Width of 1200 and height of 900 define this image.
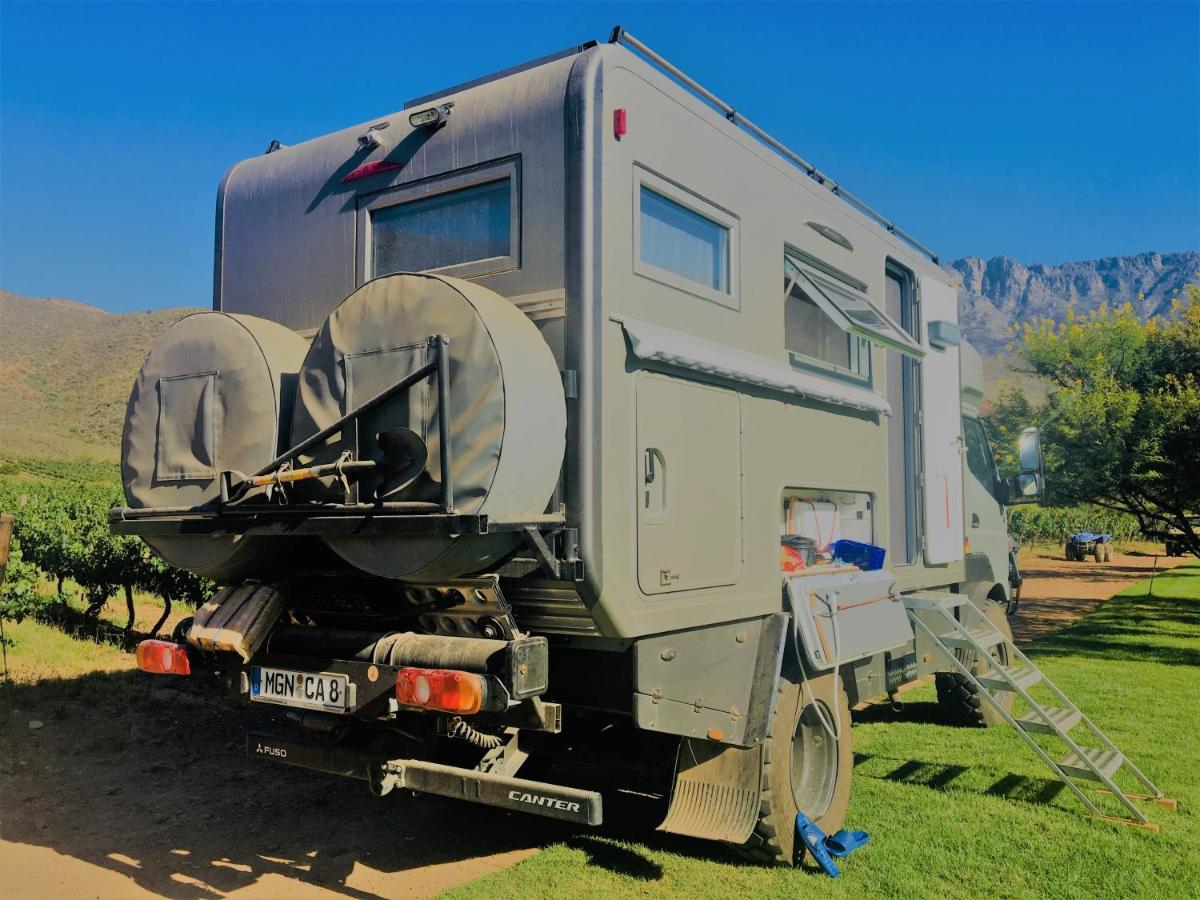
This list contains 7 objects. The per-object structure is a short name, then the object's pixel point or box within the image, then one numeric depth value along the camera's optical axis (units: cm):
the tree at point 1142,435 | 1387
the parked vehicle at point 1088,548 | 3562
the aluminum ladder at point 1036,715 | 552
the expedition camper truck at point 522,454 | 363
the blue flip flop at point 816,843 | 456
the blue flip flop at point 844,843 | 466
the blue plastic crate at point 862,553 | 593
